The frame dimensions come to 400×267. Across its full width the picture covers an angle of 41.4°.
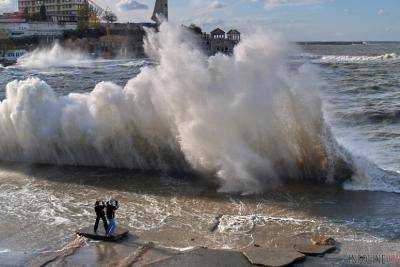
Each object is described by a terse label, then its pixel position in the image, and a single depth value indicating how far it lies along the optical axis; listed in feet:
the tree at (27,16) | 492.70
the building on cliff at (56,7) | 547.08
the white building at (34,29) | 451.53
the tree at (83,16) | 472.44
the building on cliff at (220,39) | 378.94
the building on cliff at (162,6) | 445.78
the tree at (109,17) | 534.37
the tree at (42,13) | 495.00
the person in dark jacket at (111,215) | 36.63
